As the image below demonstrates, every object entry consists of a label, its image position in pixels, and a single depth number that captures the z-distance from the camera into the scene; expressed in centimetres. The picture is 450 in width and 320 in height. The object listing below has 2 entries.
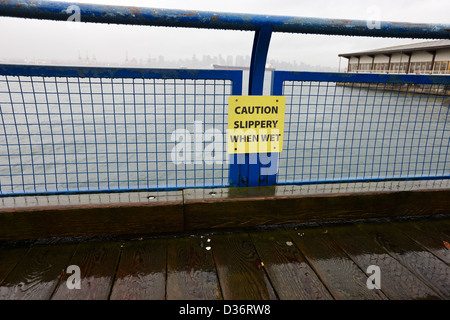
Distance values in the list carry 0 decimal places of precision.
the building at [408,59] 3554
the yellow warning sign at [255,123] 210
